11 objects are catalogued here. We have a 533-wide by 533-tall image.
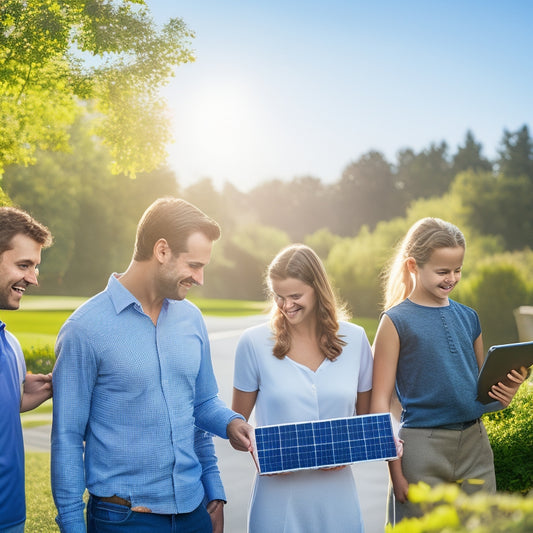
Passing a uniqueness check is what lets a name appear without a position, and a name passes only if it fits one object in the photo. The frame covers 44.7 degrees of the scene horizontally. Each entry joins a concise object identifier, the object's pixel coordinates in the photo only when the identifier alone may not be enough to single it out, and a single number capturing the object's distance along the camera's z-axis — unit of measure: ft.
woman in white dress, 10.96
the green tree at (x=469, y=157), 197.36
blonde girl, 11.54
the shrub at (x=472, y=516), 3.93
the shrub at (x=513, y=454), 16.62
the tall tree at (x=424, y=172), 196.65
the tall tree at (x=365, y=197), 198.08
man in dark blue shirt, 8.94
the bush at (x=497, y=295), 67.87
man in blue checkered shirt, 8.89
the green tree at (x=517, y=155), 177.78
